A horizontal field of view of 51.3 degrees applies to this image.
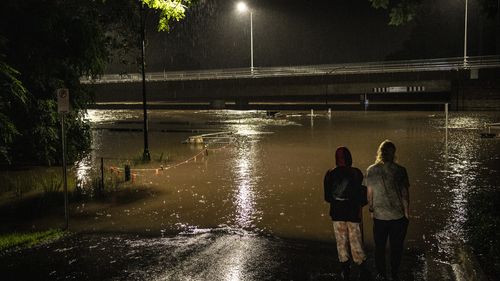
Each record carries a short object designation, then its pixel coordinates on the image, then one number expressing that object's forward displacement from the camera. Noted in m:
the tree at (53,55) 16.58
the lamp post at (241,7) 44.97
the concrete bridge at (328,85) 48.06
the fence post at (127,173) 14.70
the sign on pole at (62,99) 9.28
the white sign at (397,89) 51.59
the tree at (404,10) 8.91
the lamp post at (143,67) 18.45
